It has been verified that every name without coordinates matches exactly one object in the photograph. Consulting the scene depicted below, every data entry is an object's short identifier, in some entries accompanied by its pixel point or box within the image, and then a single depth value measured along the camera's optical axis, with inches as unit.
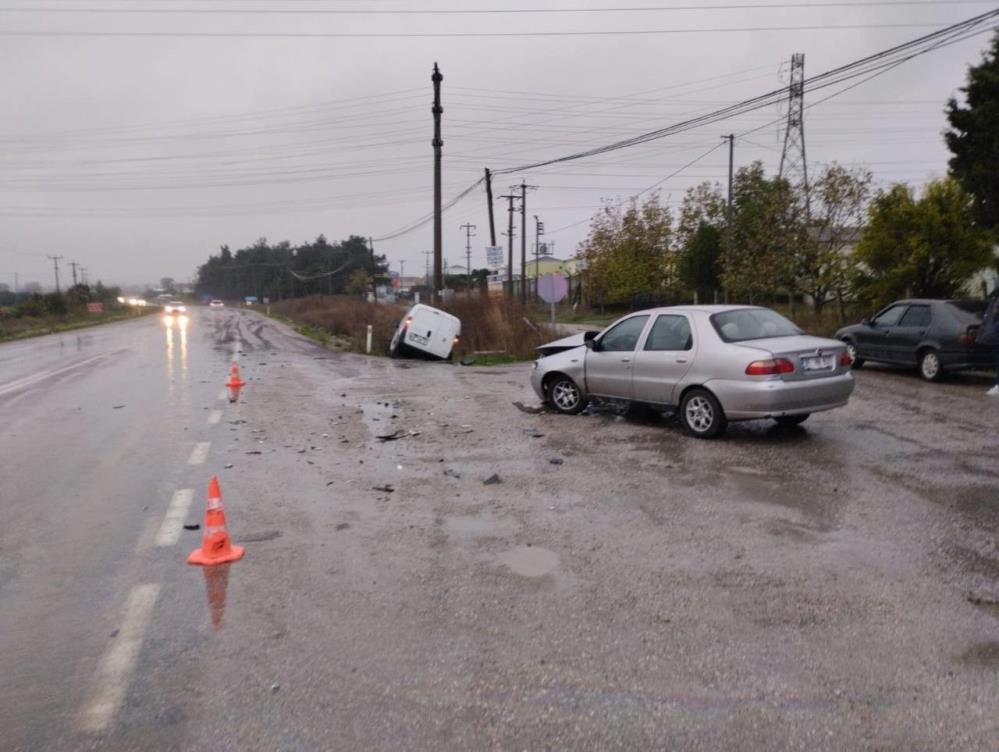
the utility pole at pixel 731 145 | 1720.5
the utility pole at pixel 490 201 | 1384.1
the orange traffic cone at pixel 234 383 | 587.2
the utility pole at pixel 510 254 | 1300.7
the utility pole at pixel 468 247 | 3654.0
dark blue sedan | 553.0
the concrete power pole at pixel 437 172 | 1100.5
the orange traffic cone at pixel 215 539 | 214.1
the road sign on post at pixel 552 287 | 963.3
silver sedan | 349.7
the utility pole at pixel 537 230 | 2554.1
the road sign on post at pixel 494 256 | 1067.3
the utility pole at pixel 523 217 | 2197.2
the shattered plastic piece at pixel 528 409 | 473.4
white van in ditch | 876.0
